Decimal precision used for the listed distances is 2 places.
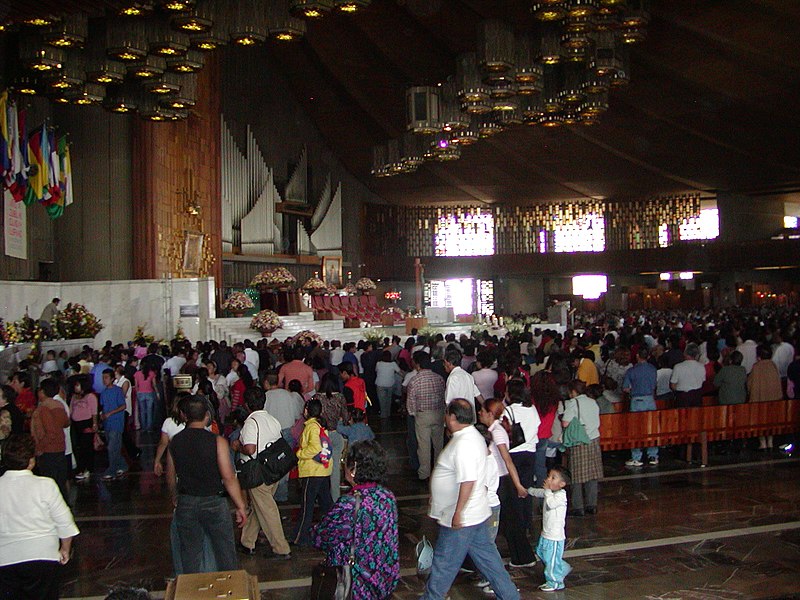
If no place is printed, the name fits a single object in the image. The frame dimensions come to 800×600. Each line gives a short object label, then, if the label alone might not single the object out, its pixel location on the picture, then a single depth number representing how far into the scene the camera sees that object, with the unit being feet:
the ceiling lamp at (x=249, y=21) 44.98
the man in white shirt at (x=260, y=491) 20.81
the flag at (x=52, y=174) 53.26
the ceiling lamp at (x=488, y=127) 66.59
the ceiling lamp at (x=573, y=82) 58.18
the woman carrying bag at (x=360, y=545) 14.51
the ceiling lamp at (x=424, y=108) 60.80
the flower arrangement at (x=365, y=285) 87.86
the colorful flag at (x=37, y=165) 51.59
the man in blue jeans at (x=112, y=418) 31.37
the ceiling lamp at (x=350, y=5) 42.45
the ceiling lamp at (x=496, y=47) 50.98
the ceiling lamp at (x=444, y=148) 68.81
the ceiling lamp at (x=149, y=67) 47.73
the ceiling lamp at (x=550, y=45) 51.58
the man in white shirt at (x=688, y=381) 33.09
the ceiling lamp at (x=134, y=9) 39.65
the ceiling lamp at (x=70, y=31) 42.06
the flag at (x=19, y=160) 48.70
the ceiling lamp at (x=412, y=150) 72.64
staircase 61.52
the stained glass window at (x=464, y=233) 109.60
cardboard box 11.72
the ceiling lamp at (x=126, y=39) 44.50
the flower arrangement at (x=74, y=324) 50.55
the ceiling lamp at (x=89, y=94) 49.08
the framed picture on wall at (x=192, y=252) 66.69
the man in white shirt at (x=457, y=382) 26.32
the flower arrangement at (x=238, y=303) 65.10
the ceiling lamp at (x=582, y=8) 43.78
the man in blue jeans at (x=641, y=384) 31.45
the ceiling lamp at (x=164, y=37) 45.19
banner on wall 52.60
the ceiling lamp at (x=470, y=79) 55.27
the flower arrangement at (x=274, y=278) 71.15
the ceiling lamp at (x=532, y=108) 61.70
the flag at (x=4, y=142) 47.16
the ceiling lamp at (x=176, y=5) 40.14
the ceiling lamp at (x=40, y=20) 39.17
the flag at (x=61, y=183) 54.80
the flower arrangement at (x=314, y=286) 76.54
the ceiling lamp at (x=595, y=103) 61.31
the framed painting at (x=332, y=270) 92.15
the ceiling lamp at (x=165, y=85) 50.21
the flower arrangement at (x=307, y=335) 48.15
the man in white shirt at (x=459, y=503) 15.98
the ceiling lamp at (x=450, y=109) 60.75
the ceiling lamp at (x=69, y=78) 46.32
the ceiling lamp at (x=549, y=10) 44.34
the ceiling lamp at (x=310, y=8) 41.83
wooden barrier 30.37
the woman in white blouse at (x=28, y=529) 13.91
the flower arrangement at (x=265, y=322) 59.82
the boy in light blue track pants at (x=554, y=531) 19.25
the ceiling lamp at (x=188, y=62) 47.93
